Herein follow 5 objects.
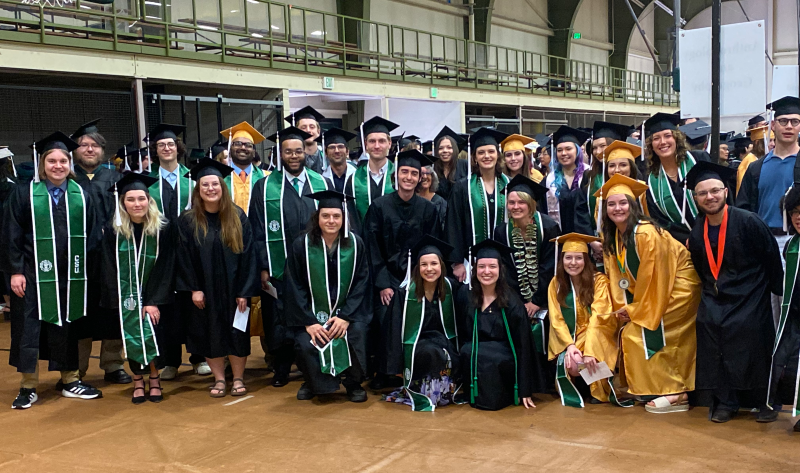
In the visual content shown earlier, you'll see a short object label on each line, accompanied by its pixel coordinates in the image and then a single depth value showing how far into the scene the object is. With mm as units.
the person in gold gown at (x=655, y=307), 4789
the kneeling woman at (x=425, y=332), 5094
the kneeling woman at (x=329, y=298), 5301
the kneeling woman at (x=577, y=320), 4977
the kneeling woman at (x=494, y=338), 4980
